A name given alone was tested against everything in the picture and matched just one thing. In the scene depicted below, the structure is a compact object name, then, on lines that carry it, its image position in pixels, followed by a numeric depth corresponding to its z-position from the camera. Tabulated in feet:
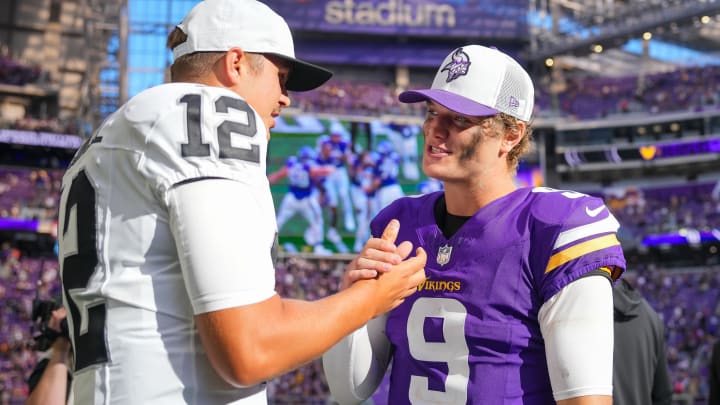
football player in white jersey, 5.67
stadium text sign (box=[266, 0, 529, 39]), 127.75
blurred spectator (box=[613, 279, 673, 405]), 12.28
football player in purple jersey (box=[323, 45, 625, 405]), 7.68
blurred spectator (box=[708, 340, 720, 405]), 16.02
